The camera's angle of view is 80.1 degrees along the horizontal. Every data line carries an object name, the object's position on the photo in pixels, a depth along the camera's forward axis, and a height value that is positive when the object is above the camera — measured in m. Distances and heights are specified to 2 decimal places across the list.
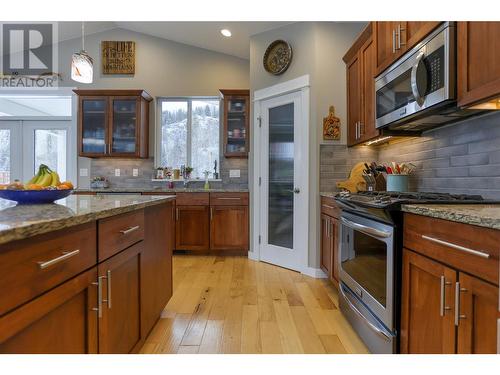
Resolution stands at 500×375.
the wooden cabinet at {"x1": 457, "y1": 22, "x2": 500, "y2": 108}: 1.27 +0.54
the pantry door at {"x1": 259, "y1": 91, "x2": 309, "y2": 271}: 3.25 -0.03
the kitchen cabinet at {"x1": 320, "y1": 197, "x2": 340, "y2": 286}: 2.57 -0.55
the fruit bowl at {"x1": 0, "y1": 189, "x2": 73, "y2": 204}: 1.31 -0.08
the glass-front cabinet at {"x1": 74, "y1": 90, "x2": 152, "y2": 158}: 4.26 +0.81
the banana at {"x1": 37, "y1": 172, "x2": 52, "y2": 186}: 1.61 -0.01
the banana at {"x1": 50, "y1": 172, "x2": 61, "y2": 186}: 1.62 -0.01
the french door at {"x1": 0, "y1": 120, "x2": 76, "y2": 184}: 4.84 +0.55
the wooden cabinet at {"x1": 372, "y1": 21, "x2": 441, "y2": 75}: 1.73 +0.94
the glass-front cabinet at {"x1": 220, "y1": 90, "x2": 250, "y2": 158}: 4.21 +0.80
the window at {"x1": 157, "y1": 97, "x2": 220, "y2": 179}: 4.67 +0.73
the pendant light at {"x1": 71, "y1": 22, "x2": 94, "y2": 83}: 2.33 +0.88
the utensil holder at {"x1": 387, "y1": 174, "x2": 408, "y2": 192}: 2.27 -0.01
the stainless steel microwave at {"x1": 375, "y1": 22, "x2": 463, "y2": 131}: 1.52 +0.56
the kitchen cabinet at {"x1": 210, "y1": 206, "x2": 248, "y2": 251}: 3.92 -0.64
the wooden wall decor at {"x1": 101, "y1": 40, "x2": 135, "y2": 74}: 4.61 +1.90
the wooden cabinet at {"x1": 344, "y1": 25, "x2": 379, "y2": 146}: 2.47 +0.83
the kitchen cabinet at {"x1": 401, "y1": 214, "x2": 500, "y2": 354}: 0.93 -0.39
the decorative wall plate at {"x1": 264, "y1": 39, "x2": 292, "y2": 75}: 3.38 +1.44
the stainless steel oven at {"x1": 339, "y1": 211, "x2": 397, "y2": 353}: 1.47 -0.59
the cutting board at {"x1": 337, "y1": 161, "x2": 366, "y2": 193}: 2.97 -0.02
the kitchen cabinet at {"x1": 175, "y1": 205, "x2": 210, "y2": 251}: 3.96 -0.65
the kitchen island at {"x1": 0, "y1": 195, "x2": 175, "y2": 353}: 0.73 -0.32
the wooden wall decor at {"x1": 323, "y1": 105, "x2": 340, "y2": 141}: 3.15 +0.56
